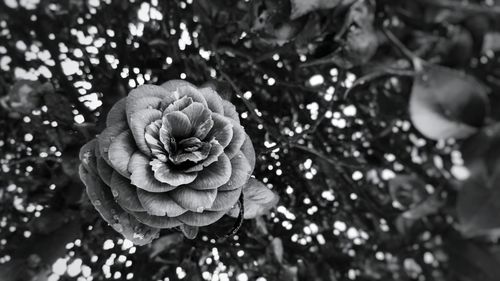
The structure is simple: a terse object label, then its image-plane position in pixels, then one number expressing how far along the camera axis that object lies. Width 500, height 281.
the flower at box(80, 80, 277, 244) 0.18
